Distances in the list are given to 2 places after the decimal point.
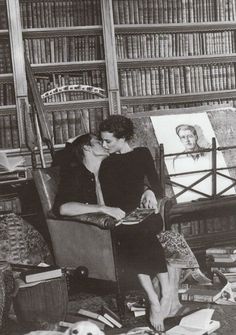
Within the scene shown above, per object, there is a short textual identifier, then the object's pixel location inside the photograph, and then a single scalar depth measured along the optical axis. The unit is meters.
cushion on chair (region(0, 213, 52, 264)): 3.51
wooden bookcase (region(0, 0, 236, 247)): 4.05
